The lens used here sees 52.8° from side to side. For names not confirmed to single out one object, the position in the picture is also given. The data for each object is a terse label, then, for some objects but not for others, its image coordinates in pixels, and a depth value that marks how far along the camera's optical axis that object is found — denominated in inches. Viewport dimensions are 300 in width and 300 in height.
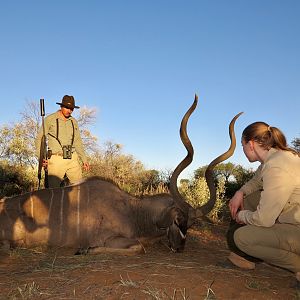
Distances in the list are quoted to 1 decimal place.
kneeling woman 75.2
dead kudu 127.1
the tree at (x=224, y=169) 416.4
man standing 162.0
